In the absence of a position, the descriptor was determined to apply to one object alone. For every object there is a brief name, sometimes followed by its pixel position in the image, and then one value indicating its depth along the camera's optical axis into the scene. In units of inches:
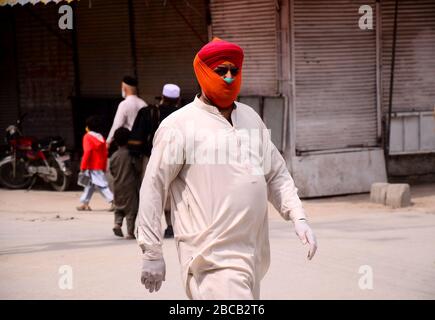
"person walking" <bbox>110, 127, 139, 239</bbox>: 422.3
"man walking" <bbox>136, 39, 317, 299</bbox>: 191.3
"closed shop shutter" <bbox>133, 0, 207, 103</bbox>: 615.5
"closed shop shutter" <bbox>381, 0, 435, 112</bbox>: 584.1
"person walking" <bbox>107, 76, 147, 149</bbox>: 493.4
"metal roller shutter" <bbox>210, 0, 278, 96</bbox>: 555.8
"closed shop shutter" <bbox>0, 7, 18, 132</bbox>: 724.7
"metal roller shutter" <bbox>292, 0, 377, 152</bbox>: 549.3
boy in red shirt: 540.1
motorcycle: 617.0
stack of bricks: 516.1
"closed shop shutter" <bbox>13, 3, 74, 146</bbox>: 693.3
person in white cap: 418.6
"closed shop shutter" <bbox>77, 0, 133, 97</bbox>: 663.1
